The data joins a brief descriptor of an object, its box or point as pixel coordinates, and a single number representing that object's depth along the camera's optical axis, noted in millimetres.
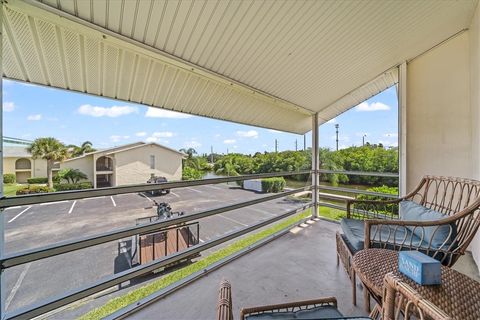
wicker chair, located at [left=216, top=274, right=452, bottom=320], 696
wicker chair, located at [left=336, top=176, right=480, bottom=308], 1693
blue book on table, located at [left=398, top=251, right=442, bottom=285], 1135
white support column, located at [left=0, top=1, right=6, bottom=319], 1316
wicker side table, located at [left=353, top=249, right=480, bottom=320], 1055
